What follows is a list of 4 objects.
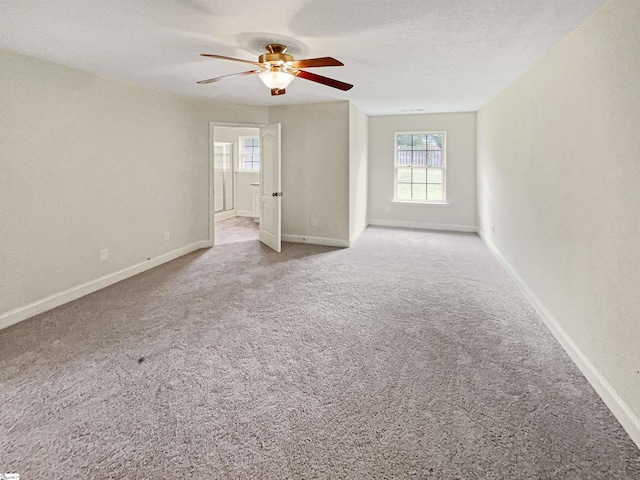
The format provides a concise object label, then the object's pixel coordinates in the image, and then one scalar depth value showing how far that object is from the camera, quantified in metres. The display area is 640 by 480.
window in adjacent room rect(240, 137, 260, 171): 9.00
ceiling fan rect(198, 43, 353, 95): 2.79
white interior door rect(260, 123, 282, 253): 5.39
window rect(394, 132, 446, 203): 7.33
